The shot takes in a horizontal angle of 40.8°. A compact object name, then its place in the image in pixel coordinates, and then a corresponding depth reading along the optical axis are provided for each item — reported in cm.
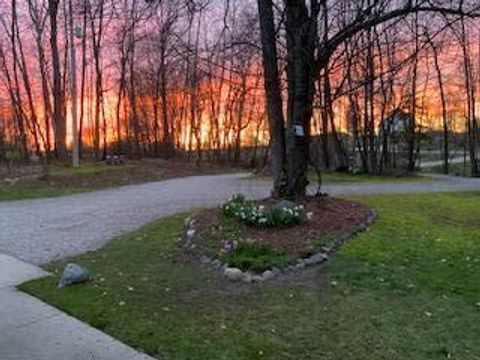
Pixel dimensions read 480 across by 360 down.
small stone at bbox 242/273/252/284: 638
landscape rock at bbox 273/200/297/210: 867
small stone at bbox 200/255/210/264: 721
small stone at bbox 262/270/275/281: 645
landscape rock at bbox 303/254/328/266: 698
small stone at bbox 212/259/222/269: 694
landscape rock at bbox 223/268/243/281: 647
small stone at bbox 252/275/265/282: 639
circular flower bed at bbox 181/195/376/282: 677
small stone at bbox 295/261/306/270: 682
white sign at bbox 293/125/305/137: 999
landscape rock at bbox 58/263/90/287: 640
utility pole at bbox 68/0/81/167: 2220
